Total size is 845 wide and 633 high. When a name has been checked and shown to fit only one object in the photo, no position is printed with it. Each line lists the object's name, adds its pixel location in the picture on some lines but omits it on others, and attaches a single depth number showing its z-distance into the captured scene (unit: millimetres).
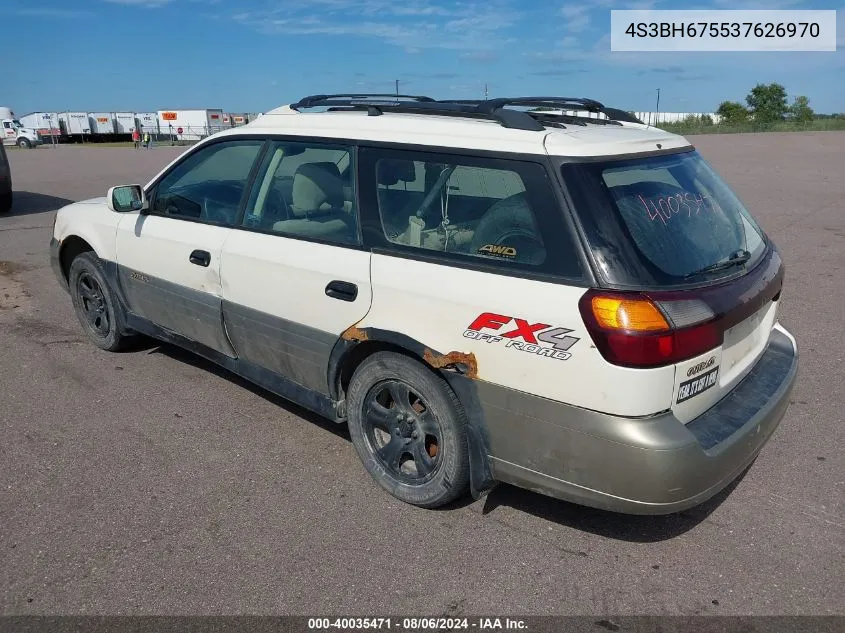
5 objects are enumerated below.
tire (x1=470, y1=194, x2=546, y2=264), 2805
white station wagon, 2623
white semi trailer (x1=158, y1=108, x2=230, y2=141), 64125
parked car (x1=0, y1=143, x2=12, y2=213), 12610
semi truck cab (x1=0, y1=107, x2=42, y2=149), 50531
